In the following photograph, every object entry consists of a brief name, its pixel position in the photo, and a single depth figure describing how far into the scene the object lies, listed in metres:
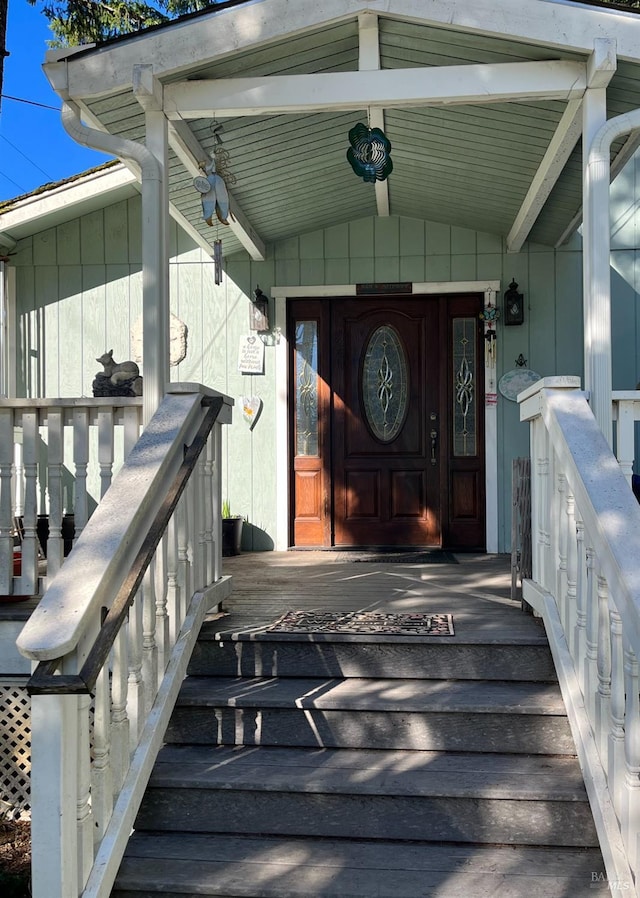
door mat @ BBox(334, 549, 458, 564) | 5.41
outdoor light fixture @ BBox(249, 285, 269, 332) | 5.98
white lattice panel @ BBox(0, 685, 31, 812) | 3.59
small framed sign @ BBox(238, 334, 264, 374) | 6.03
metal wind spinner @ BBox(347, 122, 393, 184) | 3.76
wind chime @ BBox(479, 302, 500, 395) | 5.81
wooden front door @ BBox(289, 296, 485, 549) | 5.98
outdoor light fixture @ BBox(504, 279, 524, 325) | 5.80
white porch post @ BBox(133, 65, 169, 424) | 3.47
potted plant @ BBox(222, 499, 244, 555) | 5.79
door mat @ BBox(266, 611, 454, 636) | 3.17
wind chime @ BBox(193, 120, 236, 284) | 3.72
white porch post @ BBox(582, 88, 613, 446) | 3.34
